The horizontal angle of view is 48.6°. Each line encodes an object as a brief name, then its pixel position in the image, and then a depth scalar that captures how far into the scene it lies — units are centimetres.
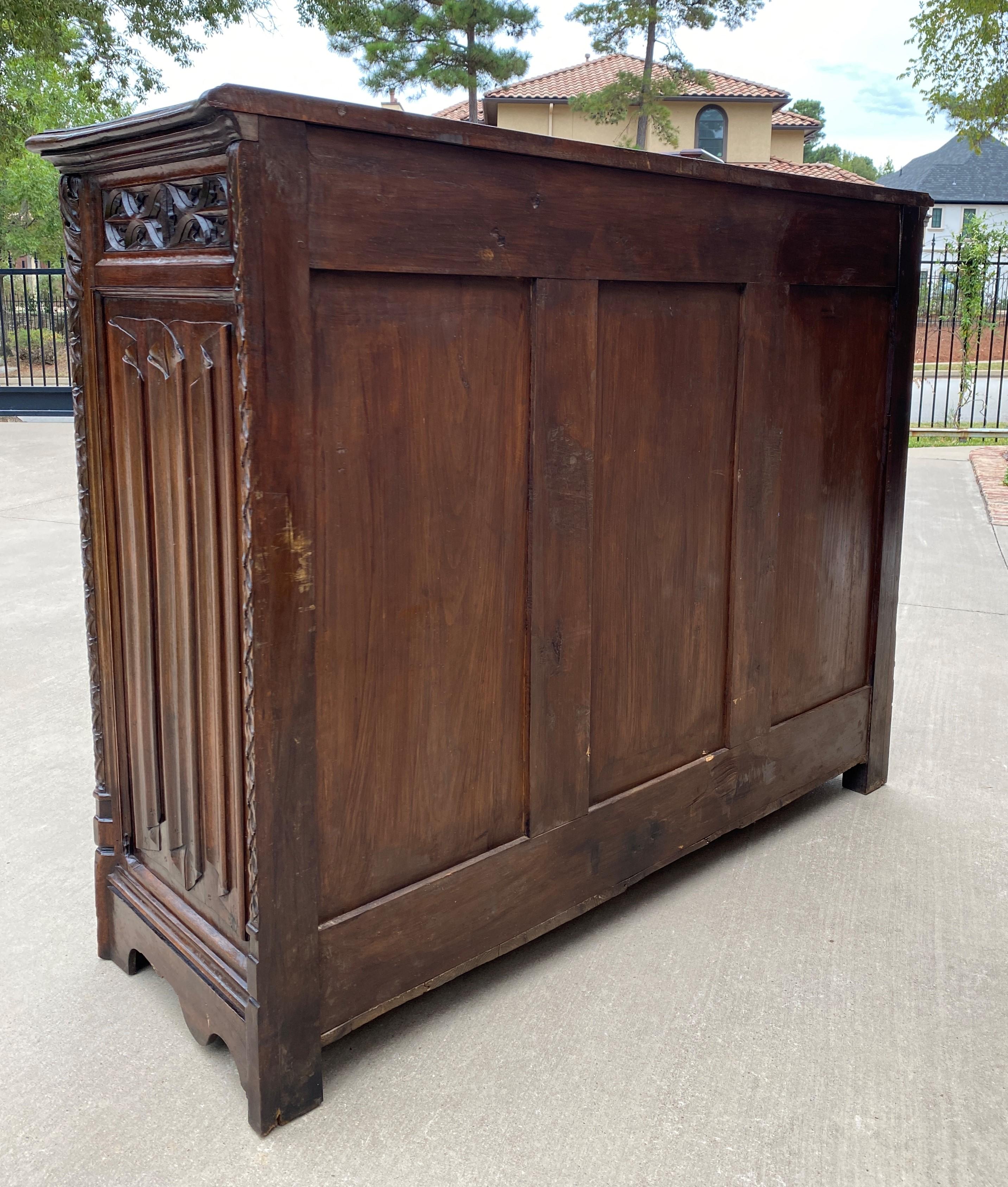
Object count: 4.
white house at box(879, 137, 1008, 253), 5822
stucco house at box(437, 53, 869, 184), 3519
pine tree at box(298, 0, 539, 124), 2873
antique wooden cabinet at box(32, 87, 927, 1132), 172
